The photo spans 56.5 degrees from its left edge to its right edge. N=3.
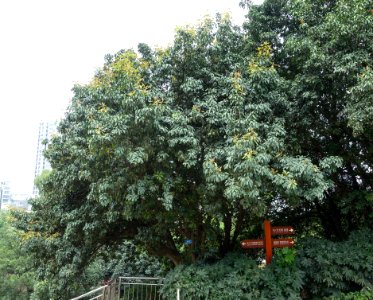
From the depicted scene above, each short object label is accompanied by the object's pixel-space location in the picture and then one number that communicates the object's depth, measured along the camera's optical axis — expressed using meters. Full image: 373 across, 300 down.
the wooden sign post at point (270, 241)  7.39
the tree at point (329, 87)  6.16
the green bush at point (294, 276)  6.61
